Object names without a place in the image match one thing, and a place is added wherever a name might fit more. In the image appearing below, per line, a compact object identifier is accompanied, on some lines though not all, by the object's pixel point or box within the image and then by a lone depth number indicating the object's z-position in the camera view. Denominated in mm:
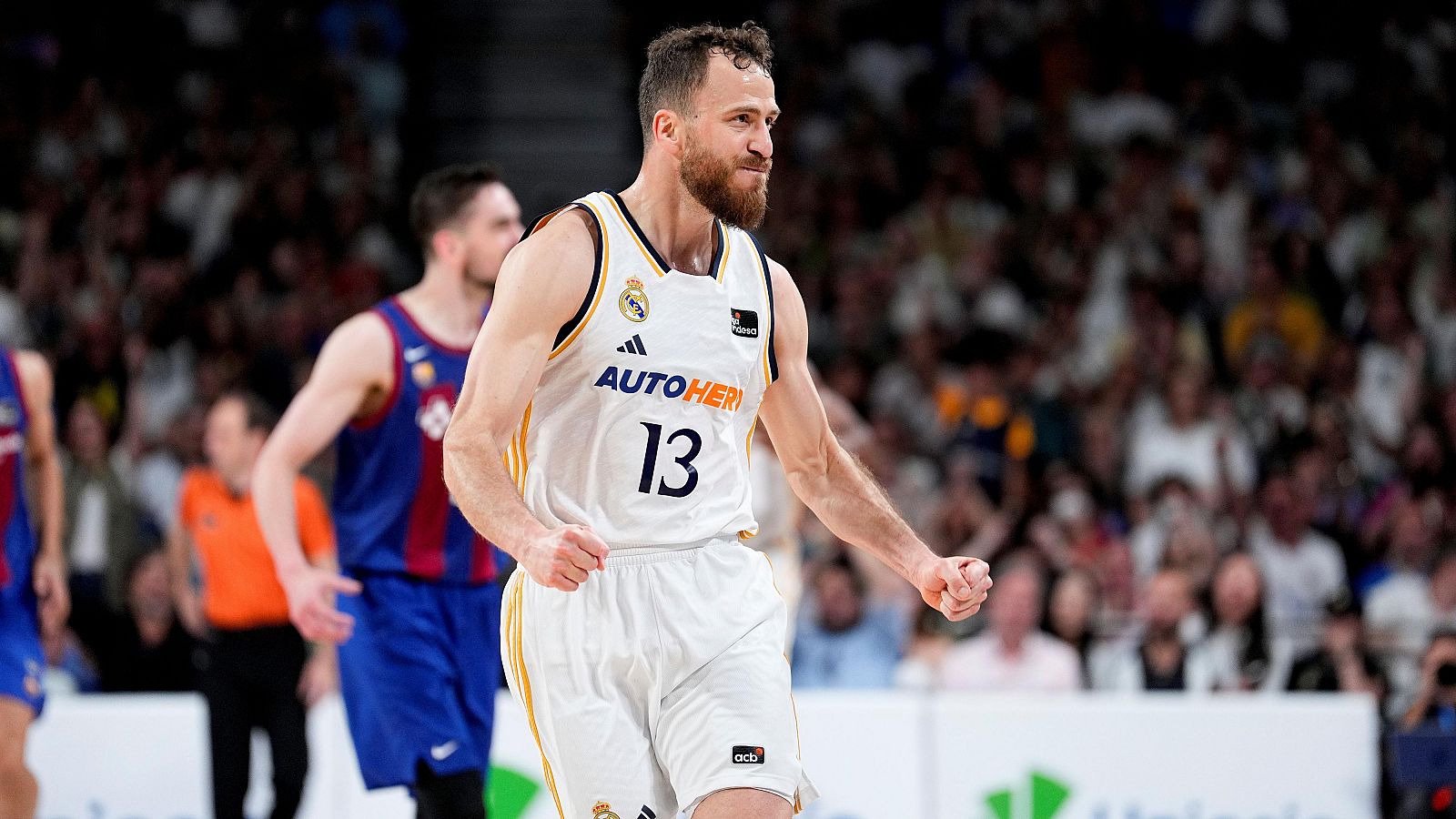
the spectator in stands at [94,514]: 23109
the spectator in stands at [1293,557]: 22484
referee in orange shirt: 14969
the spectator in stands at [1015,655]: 18469
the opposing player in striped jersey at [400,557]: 11555
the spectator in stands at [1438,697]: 15812
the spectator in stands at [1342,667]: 18172
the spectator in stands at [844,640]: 19312
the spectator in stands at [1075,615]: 19016
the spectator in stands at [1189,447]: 24328
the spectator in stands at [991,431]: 24469
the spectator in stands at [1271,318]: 26812
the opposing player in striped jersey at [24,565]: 11969
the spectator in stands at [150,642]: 19891
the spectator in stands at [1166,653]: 18406
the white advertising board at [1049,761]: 16531
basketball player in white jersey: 8180
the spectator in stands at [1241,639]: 18781
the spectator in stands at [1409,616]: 18875
